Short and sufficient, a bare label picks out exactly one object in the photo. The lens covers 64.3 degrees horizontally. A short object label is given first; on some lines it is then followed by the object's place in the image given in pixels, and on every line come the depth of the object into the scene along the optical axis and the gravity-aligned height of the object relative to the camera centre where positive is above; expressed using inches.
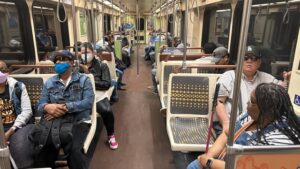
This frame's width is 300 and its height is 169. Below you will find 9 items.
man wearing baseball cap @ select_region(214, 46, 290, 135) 78.2 -16.5
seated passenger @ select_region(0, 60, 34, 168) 70.4 -28.7
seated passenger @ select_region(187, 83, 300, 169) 44.6 -16.3
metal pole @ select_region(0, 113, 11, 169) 32.5 -16.5
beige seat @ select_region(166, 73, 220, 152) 95.0 -27.5
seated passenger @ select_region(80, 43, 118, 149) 111.0 -26.2
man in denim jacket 79.7 -25.3
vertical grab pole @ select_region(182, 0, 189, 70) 89.2 +0.6
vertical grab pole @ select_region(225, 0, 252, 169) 31.4 -5.1
